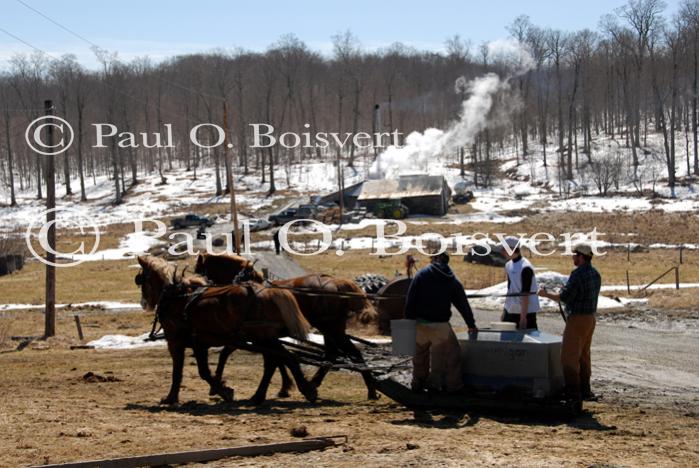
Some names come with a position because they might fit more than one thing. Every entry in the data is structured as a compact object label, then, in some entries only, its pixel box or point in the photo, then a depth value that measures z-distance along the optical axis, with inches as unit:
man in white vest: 445.4
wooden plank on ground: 299.4
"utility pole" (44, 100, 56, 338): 930.7
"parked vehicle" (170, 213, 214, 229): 2568.9
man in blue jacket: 411.2
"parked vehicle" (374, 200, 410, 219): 2691.9
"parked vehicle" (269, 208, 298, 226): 2573.8
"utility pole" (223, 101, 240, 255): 1092.0
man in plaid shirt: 394.0
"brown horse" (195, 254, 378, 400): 501.4
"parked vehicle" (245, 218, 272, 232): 2470.5
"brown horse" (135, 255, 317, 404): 486.3
